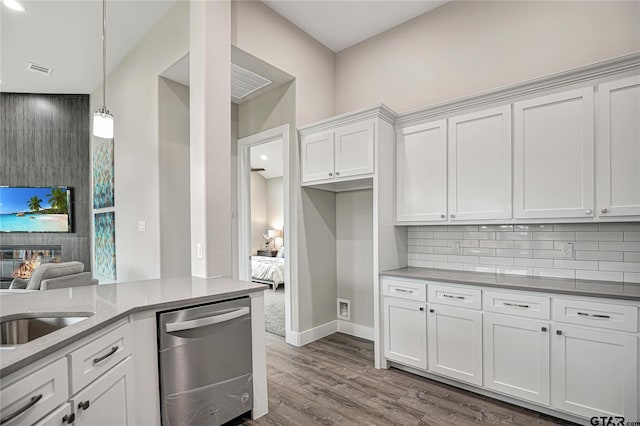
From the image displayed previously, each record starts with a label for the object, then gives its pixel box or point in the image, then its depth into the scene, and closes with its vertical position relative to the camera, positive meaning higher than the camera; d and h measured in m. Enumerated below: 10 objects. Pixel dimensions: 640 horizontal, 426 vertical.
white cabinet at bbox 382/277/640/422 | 1.96 -0.97
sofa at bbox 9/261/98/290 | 3.52 -0.73
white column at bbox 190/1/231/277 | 2.56 +0.60
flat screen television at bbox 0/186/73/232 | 5.51 +0.09
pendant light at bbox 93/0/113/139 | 2.55 +0.70
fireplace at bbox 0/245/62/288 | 5.54 -0.77
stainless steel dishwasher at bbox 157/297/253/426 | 1.76 -0.90
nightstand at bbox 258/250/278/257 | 8.64 -1.15
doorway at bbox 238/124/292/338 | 3.65 -0.19
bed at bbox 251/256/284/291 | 6.36 -1.24
